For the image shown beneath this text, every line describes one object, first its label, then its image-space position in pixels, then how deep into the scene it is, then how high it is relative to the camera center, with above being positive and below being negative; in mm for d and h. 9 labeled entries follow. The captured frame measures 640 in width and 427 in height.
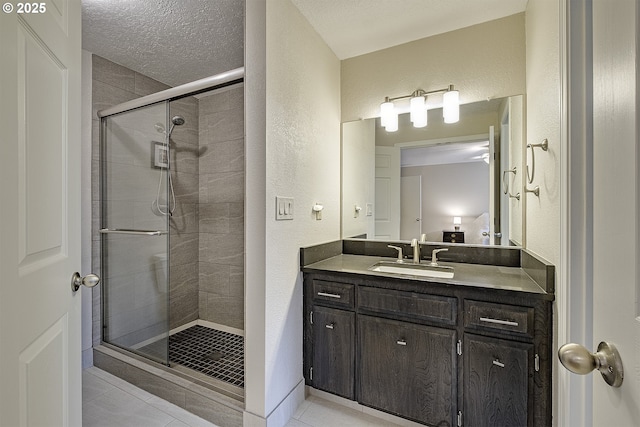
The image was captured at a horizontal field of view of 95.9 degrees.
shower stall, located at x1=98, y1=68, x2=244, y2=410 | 2172 -141
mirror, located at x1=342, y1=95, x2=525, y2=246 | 1856 +254
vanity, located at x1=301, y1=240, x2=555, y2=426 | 1271 -640
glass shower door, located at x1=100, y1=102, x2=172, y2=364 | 2246 -146
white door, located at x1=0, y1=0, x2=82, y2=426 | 612 +1
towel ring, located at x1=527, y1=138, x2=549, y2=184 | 1284 +278
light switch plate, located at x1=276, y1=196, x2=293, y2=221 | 1572 +26
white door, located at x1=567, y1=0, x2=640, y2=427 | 465 -8
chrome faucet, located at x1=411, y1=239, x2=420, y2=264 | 1979 -269
